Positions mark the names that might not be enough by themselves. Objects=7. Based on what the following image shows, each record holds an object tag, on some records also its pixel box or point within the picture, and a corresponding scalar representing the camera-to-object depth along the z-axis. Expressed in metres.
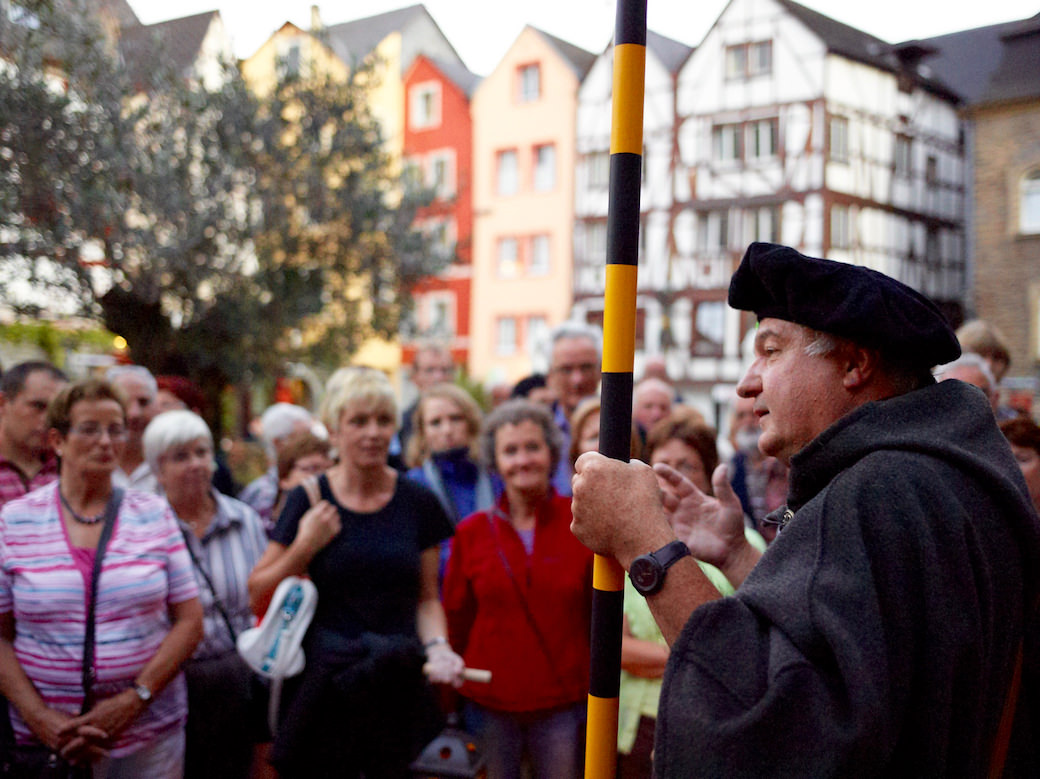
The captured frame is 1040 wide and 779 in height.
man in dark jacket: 1.47
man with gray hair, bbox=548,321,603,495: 5.73
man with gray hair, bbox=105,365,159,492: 5.00
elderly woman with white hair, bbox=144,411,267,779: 4.00
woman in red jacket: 3.76
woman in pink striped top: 3.40
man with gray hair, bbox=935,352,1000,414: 4.25
